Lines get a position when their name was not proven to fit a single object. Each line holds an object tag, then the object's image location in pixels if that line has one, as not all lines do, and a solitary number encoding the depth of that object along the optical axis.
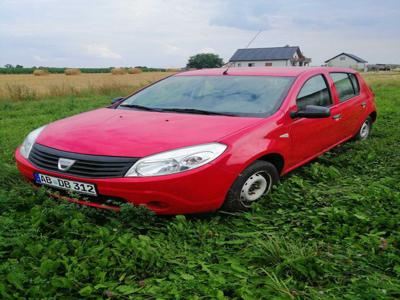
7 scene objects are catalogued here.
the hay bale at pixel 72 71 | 39.06
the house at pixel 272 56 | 60.44
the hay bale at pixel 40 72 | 38.31
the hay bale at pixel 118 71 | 38.28
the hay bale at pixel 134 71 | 41.44
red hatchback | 2.85
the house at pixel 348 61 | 89.38
